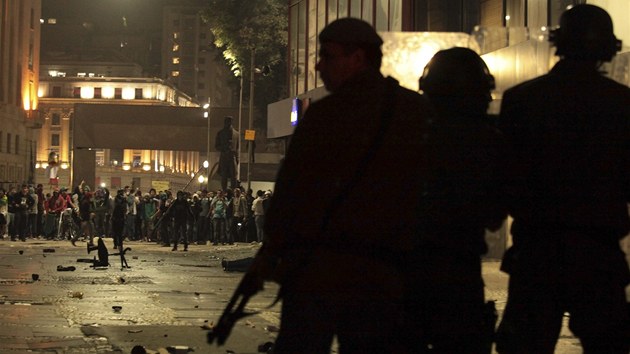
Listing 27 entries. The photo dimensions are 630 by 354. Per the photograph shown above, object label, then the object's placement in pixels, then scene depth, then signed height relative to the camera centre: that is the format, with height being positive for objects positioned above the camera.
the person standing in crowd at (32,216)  36.28 -1.38
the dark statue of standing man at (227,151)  28.77 +0.76
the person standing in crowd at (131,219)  38.25 -1.47
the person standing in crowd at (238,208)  34.62 -0.91
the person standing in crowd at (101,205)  32.53 -0.86
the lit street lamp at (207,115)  56.89 +3.39
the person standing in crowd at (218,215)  34.53 -1.15
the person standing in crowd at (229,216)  34.66 -1.18
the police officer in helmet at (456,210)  4.50 -0.11
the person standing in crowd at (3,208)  36.00 -1.12
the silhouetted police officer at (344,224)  3.76 -0.15
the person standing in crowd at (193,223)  34.53 -1.41
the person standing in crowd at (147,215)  37.59 -1.30
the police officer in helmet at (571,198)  4.23 -0.05
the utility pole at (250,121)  43.59 +2.69
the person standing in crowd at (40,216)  36.81 -1.41
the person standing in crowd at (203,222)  35.53 -1.42
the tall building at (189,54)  186.88 +21.43
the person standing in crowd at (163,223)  32.24 -1.37
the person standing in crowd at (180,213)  30.30 -0.98
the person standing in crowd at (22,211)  35.06 -1.17
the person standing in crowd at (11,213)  35.12 -1.25
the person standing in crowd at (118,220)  23.94 -0.96
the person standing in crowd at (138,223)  38.09 -1.60
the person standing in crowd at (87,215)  31.36 -1.12
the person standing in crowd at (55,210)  36.50 -1.15
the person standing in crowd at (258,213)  34.25 -1.04
